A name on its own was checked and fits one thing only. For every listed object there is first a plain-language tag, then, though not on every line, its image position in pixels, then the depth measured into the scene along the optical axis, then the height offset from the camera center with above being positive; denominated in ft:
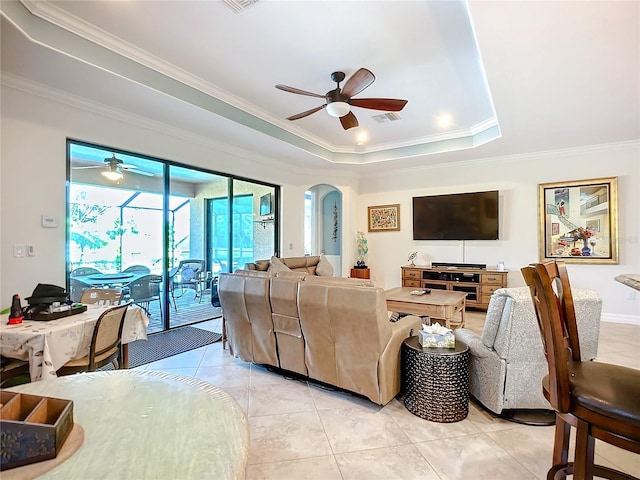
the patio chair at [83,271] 11.80 -1.07
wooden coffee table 11.72 -2.31
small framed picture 22.27 +1.76
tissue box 7.52 -2.27
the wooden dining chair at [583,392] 3.61 -1.80
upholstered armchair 6.61 -2.24
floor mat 11.17 -3.92
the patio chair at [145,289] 13.79 -2.01
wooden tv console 17.33 -2.13
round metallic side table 7.10 -3.12
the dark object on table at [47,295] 7.43 -1.22
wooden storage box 2.23 -1.36
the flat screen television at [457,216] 18.56 +1.57
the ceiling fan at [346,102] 10.21 +4.74
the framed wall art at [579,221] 15.87 +1.11
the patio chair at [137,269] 14.08 -1.16
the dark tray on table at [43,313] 7.13 -1.58
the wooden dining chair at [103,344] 6.97 -2.33
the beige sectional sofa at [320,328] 7.41 -2.18
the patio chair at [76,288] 11.44 -1.64
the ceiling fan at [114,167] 12.86 +3.08
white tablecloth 6.18 -1.95
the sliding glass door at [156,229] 12.17 +0.61
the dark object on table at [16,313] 6.82 -1.49
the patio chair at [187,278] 16.05 -1.80
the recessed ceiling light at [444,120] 15.07 +5.89
